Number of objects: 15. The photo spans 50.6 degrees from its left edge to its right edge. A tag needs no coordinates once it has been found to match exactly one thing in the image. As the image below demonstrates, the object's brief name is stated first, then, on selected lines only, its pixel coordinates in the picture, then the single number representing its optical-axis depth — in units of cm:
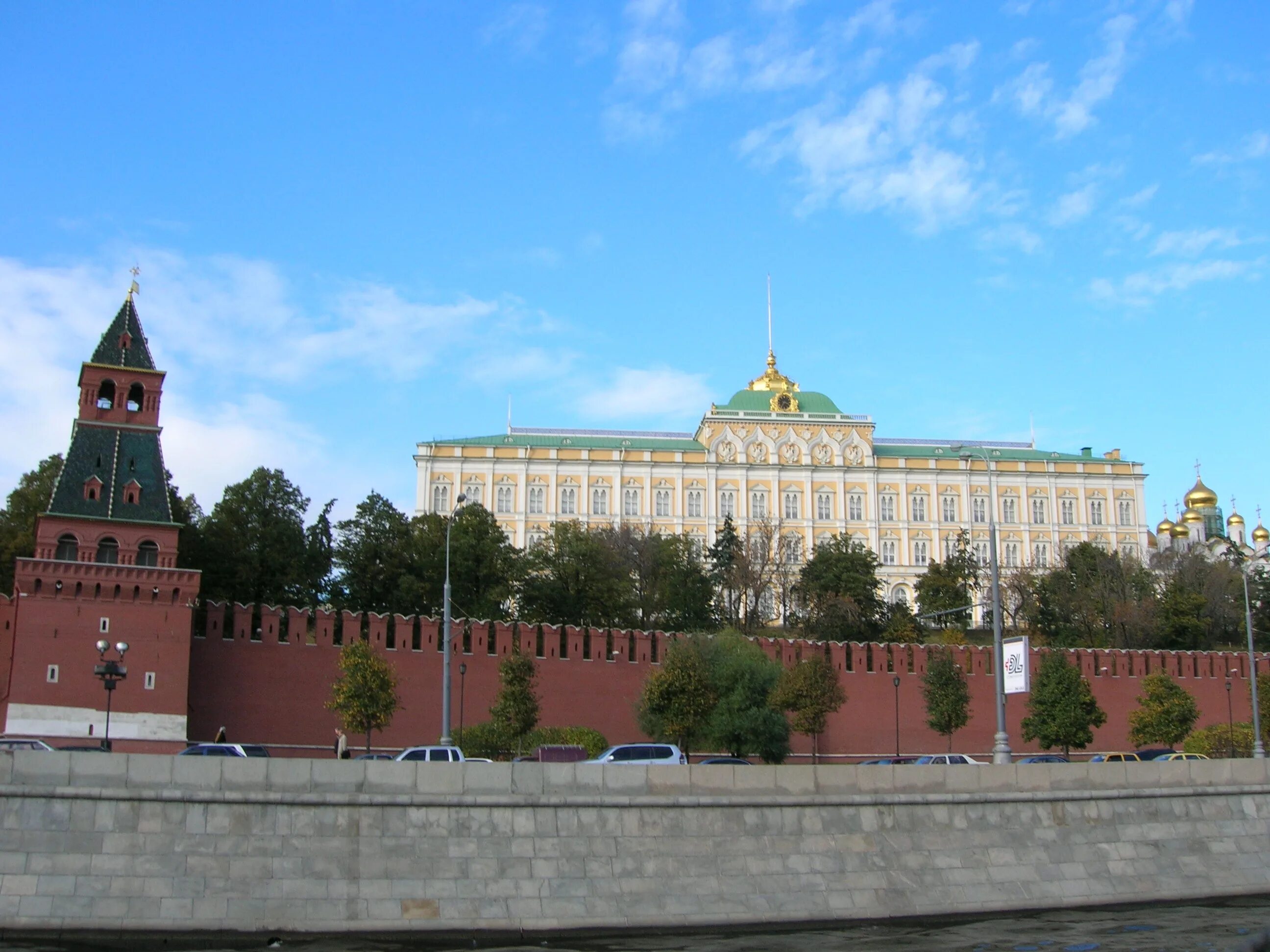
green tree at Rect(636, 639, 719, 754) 3919
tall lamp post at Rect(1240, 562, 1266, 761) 3682
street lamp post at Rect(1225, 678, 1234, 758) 4297
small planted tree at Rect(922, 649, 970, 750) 4506
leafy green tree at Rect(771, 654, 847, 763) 4156
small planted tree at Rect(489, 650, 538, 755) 3744
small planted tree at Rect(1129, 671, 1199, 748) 4659
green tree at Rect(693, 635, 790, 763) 3947
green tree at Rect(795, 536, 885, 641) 5934
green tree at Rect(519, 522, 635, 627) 5394
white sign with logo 2766
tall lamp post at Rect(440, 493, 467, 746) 2903
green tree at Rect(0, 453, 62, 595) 4359
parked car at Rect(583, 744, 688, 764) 2808
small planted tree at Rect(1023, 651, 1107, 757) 4438
